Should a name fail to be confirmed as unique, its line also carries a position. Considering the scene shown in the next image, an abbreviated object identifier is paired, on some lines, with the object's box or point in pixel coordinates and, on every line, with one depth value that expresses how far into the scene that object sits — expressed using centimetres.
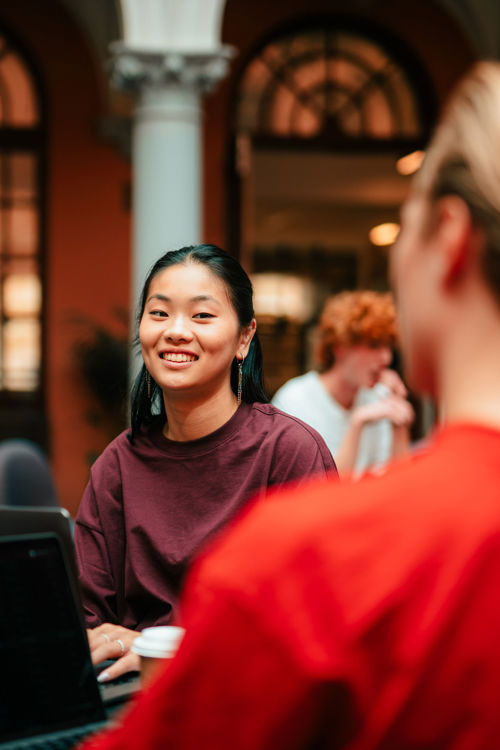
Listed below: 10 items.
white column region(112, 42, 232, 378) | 583
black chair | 334
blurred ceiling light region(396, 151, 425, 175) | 816
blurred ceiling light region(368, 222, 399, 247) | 1078
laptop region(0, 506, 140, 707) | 123
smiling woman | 190
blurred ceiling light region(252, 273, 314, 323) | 1065
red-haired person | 376
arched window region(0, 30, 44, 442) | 760
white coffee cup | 119
